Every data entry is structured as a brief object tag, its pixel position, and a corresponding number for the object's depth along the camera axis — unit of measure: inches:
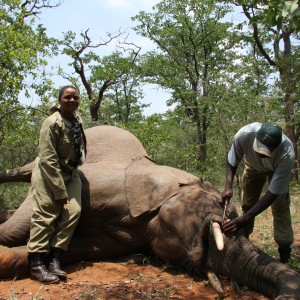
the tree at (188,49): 992.2
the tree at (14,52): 345.4
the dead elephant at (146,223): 171.5
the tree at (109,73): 888.3
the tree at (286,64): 676.6
